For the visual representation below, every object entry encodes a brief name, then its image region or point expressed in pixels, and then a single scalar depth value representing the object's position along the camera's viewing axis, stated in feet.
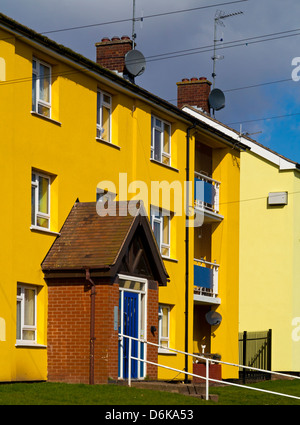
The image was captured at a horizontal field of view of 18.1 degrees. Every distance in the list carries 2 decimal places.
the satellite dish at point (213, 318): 112.09
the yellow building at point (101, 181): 76.13
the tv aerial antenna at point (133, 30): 103.76
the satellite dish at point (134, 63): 98.89
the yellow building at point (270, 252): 134.31
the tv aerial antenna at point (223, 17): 121.32
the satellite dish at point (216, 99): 131.54
